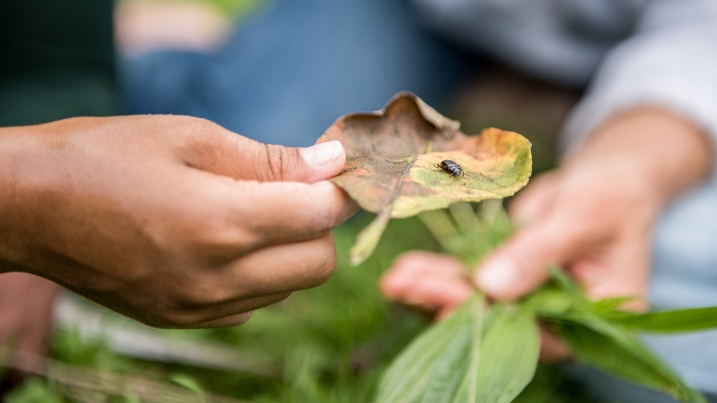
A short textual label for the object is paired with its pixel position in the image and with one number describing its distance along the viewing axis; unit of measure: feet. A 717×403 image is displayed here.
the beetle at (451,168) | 1.55
